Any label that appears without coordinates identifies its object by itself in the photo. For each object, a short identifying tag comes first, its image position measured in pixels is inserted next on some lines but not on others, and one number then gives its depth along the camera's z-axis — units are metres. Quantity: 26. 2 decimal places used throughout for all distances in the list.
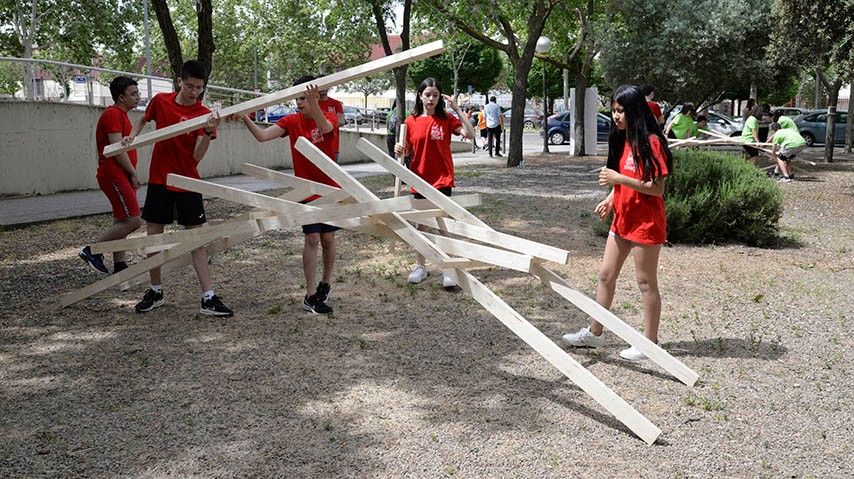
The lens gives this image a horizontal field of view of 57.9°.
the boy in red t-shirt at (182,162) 5.28
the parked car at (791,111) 31.20
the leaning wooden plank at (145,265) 4.80
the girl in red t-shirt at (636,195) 4.37
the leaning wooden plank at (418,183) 4.61
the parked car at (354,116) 26.00
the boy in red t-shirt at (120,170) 6.36
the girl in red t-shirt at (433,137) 6.39
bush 8.48
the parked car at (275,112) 27.15
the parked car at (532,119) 48.94
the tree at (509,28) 18.44
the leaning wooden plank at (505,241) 3.95
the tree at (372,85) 64.88
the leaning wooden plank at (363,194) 4.06
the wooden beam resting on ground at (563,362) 3.65
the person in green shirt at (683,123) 14.51
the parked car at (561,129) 32.97
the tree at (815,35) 13.58
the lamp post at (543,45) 21.58
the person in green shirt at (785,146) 14.66
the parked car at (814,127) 28.75
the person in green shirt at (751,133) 15.42
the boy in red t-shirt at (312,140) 5.30
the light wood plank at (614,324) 4.15
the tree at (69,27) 30.66
